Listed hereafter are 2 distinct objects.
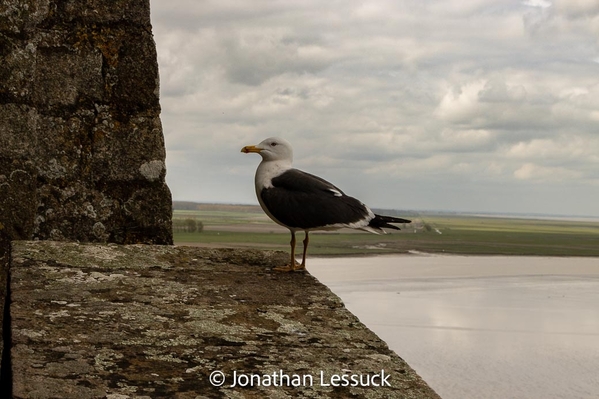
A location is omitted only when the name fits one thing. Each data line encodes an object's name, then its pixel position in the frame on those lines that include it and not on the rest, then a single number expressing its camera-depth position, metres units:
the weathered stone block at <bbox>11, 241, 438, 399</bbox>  3.03
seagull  5.05
